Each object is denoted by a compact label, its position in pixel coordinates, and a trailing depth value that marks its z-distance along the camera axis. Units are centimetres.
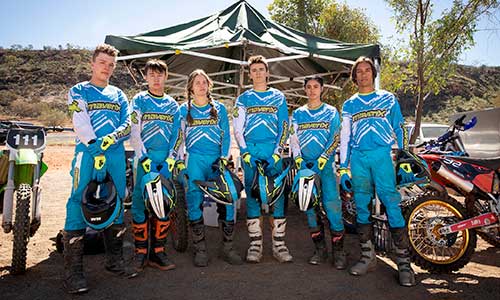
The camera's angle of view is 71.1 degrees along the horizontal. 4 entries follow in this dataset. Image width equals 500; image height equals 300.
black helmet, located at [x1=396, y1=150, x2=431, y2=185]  348
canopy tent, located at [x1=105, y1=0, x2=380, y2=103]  539
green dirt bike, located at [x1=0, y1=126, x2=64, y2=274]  329
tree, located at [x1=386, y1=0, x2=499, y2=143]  893
